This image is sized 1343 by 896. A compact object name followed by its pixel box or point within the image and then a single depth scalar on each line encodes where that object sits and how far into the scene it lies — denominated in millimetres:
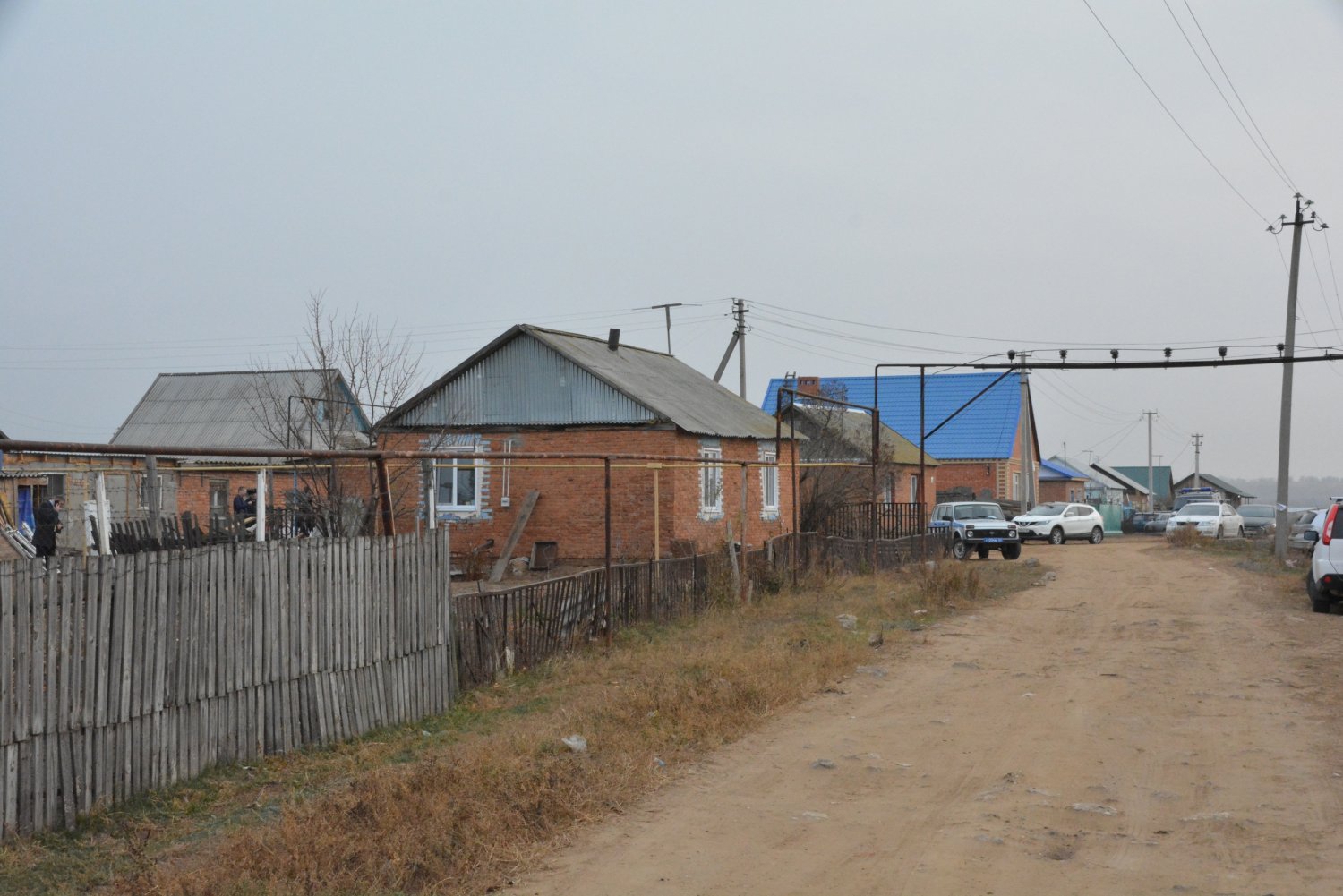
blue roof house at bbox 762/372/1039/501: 55125
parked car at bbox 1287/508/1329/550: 26391
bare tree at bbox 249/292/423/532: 16078
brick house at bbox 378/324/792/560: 25469
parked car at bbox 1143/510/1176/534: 60962
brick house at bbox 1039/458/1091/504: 71500
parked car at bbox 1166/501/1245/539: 44094
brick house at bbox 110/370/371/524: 32000
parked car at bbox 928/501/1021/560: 32562
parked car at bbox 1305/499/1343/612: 17906
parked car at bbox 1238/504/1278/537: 49562
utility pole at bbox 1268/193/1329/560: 30500
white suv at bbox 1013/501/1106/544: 42312
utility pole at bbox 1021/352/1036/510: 45438
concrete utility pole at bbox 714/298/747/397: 44922
